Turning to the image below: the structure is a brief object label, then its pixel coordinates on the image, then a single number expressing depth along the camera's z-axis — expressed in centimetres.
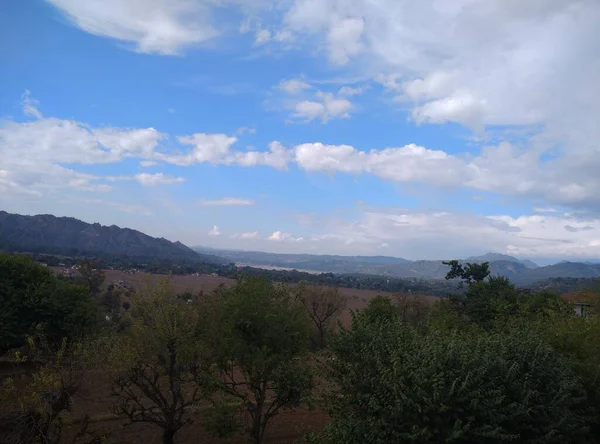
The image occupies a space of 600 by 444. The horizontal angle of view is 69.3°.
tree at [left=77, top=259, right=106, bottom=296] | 4769
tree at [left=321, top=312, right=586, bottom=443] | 805
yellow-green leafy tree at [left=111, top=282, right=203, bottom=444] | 1392
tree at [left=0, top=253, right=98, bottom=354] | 2555
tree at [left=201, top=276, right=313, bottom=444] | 1289
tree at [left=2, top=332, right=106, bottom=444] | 1116
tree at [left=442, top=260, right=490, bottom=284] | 3553
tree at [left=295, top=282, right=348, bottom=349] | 3719
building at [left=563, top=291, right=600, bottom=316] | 2044
